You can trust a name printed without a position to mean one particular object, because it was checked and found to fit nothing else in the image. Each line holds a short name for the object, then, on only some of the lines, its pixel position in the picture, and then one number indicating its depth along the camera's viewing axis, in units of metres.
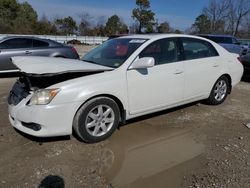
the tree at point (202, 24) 38.59
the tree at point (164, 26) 48.00
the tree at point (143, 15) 50.30
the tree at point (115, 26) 51.37
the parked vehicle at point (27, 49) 6.35
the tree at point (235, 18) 35.29
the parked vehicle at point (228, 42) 11.76
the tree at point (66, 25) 47.34
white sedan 2.59
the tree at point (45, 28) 41.51
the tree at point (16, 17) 36.80
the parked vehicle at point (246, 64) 6.56
